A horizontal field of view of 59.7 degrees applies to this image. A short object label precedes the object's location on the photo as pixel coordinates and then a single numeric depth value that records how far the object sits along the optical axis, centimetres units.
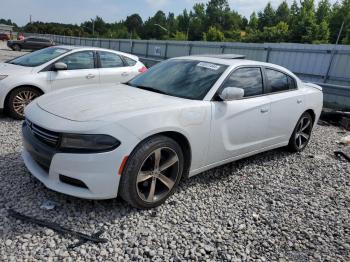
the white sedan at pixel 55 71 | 575
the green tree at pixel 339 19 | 5297
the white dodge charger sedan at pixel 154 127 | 271
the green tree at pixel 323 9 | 6161
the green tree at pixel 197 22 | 8562
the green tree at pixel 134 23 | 10612
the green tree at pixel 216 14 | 9331
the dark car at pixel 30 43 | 3078
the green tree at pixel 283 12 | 8044
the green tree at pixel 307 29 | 4550
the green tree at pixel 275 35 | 5038
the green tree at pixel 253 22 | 8006
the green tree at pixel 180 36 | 7122
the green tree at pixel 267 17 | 8169
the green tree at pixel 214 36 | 5531
